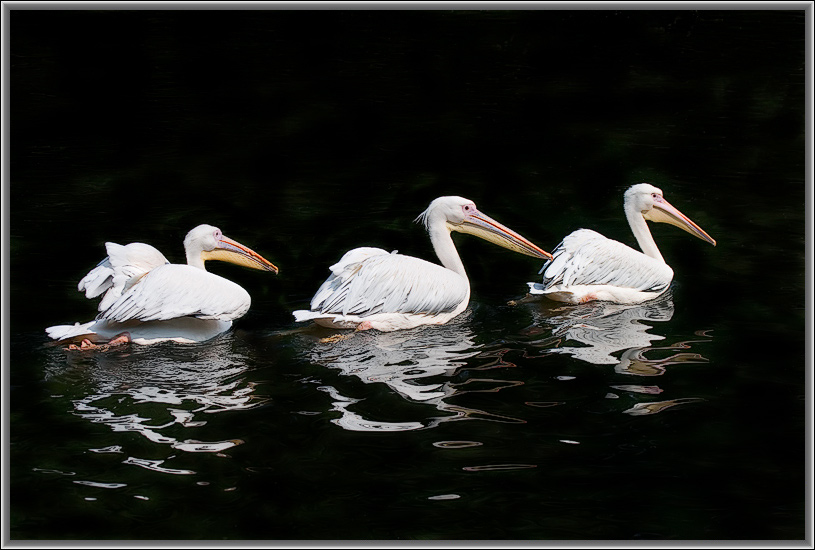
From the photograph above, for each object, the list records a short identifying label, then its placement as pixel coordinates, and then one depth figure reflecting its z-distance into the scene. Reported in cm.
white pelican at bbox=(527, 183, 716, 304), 1254
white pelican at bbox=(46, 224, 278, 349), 1077
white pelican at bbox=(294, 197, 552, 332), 1149
